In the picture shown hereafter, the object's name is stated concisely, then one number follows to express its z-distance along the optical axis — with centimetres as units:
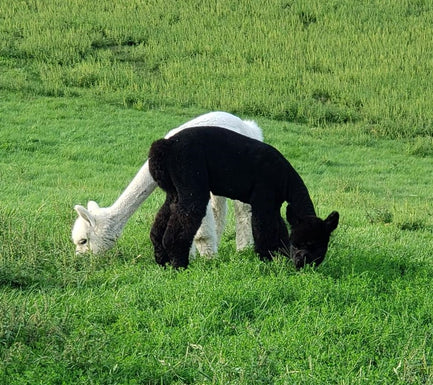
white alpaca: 1486
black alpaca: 1390
